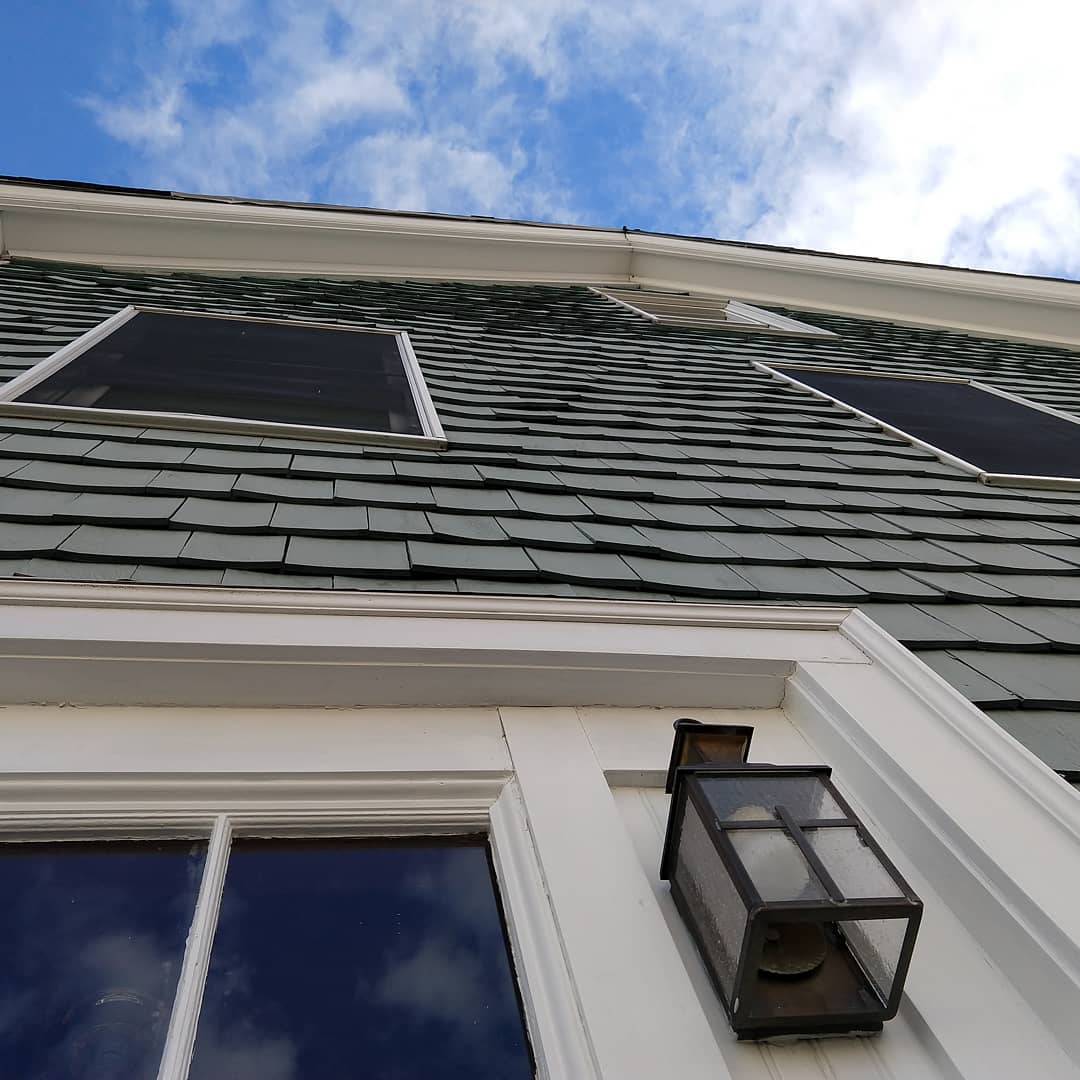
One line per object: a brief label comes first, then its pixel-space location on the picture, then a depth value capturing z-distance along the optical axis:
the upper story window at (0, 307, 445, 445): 3.21
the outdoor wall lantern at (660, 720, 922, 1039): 1.25
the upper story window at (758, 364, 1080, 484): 4.15
